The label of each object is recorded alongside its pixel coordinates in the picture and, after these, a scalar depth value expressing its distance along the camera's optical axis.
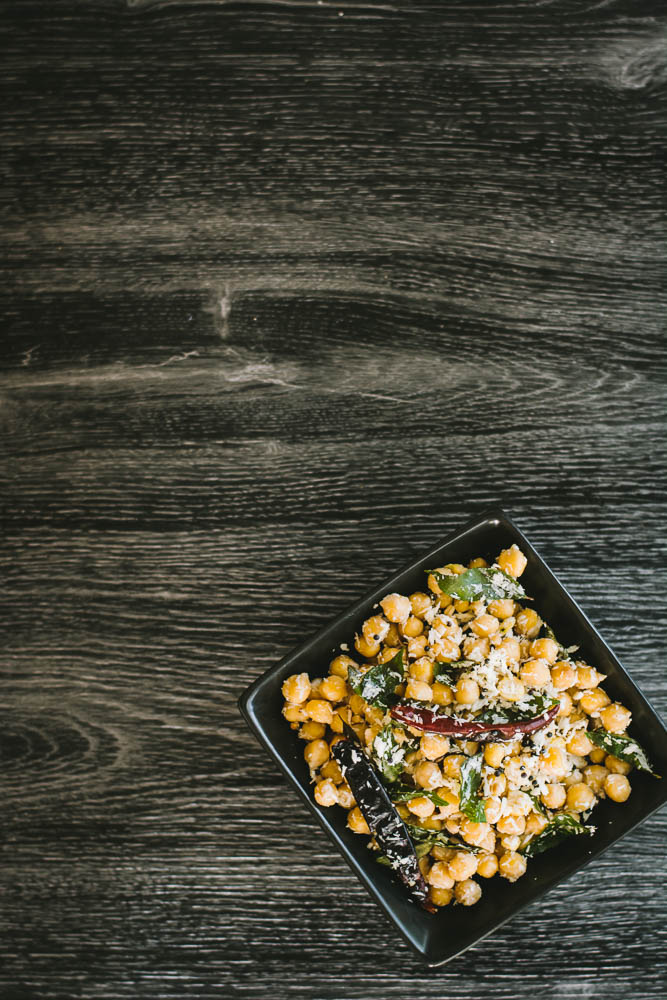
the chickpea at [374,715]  0.67
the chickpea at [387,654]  0.68
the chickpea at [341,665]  0.69
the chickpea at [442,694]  0.67
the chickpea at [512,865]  0.67
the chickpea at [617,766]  0.68
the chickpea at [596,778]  0.68
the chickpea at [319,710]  0.68
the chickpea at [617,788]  0.67
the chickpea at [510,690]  0.66
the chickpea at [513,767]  0.66
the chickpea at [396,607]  0.68
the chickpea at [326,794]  0.67
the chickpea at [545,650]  0.67
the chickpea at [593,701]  0.68
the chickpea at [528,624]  0.69
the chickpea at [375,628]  0.68
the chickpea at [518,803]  0.66
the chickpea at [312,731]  0.69
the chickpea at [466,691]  0.66
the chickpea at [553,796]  0.67
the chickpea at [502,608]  0.68
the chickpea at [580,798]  0.68
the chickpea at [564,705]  0.67
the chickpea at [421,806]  0.66
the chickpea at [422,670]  0.67
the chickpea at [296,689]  0.68
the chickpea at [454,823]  0.67
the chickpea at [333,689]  0.68
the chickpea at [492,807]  0.66
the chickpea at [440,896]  0.68
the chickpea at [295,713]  0.68
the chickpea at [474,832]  0.66
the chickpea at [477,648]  0.67
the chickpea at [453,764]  0.66
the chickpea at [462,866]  0.67
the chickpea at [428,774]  0.66
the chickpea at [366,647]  0.68
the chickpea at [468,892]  0.68
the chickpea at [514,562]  0.68
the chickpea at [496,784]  0.66
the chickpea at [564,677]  0.67
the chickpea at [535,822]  0.67
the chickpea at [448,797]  0.66
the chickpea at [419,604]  0.68
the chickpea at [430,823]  0.67
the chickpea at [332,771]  0.67
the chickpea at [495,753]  0.66
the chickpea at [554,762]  0.66
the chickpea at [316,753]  0.68
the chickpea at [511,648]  0.67
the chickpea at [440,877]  0.67
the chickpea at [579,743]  0.68
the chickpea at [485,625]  0.67
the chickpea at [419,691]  0.66
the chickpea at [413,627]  0.68
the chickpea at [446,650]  0.67
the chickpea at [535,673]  0.67
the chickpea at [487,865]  0.67
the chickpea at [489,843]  0.67
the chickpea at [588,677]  0.67
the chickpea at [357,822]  0.67
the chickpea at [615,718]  0.67
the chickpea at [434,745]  0.65
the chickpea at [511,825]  0.66
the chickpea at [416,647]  0.68
